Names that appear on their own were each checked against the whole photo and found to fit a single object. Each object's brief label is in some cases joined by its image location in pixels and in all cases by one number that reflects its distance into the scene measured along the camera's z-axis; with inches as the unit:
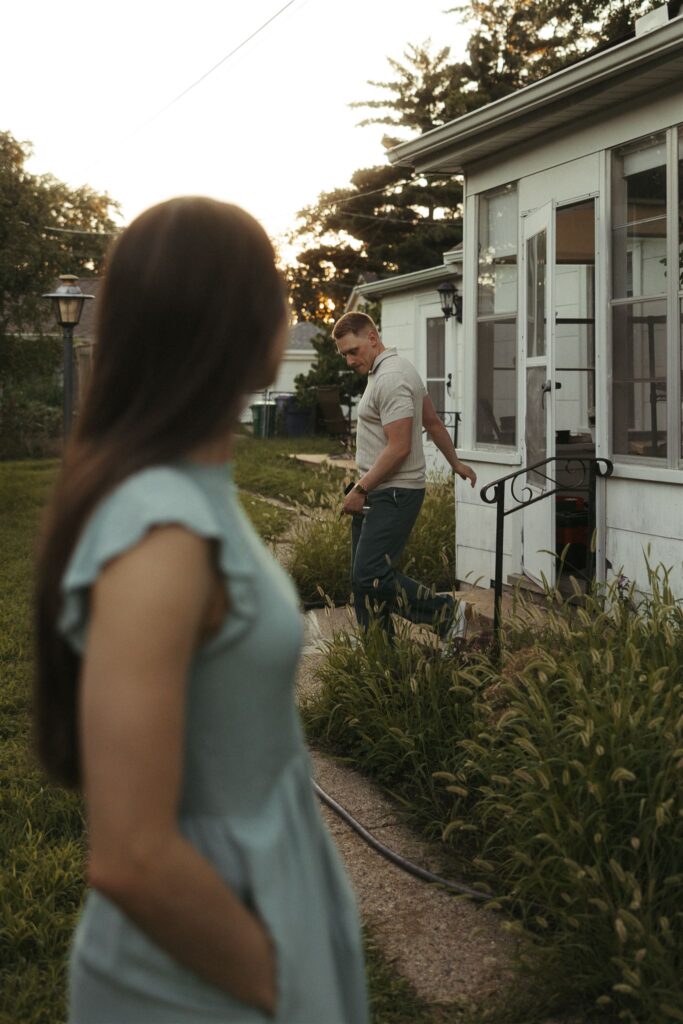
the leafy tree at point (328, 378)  1087.6
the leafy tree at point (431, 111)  1010.1
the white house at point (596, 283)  258.4
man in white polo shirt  251.3
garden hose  154.5
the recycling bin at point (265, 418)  1144.2
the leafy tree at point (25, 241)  637.3
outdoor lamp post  642.2
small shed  1754.4
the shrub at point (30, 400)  682.2
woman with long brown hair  44.6
